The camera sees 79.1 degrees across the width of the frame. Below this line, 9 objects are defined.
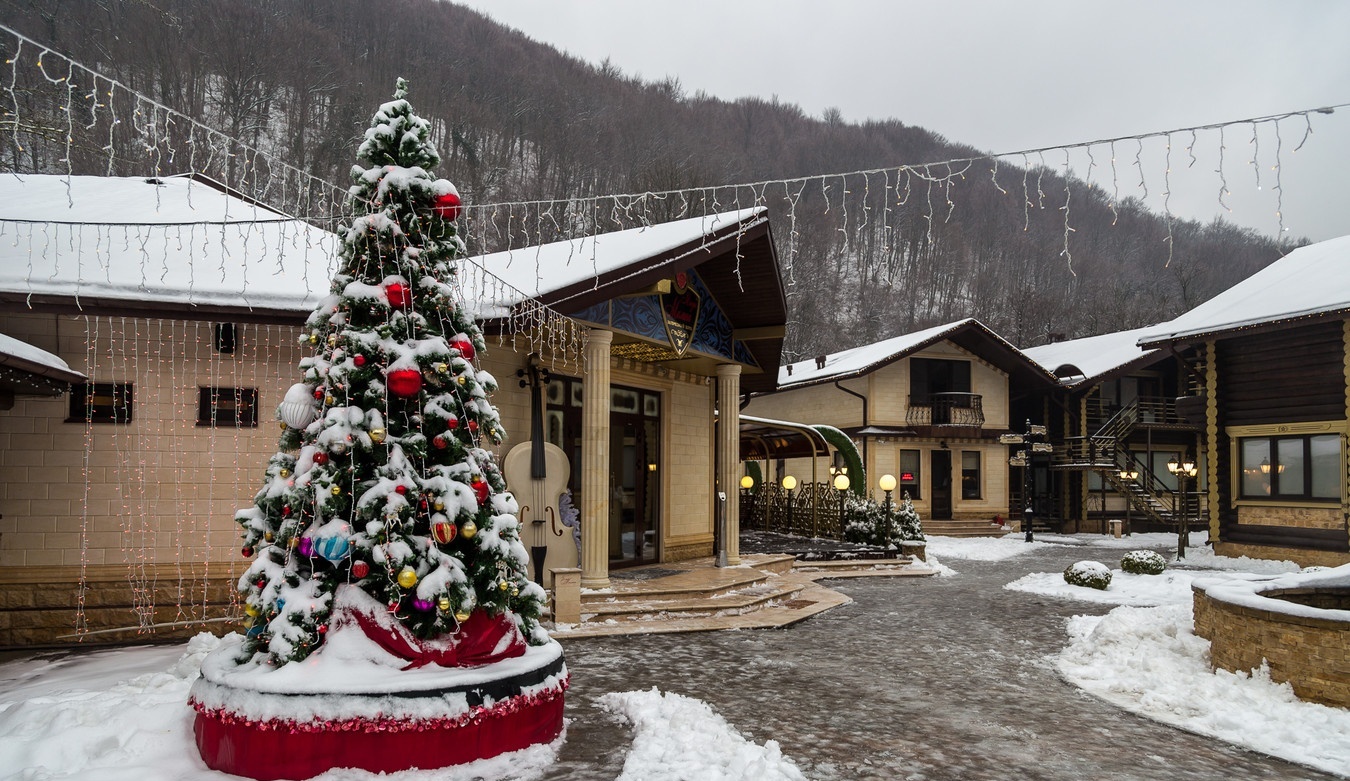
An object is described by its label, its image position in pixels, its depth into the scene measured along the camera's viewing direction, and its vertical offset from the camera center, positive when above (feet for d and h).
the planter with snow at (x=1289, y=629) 20.99 -5.49
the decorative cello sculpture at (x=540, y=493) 35.99 -2.74
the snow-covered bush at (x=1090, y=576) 46.93 -8.44
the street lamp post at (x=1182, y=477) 65.98 -4.21
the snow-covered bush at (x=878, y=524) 62.13 -7.17
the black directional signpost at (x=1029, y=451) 90.37 -2.34
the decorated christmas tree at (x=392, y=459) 16.67 -0.56
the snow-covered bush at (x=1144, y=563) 50.85 -8.34
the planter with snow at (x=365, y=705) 15.38 -5.30
